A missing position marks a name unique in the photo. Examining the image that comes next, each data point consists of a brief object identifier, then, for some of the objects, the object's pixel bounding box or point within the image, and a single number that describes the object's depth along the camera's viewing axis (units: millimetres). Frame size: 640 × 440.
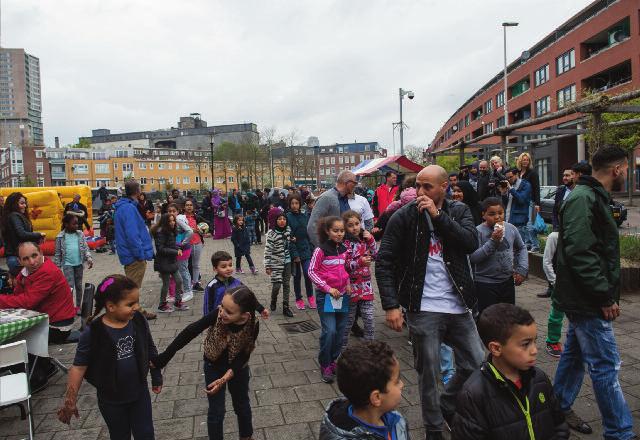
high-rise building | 152000
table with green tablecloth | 4215
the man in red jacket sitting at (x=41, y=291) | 4832
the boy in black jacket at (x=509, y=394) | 2213
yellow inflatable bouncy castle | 14328
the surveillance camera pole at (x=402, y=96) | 26609
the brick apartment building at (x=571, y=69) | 31578
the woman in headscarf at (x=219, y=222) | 19203
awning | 14789
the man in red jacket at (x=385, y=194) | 9812
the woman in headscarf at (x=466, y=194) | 6676
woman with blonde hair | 8172
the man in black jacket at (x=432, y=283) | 3229
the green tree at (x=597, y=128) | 8135
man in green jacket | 3043
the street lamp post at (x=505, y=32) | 32062
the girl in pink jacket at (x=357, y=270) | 4953
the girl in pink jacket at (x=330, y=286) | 4605
